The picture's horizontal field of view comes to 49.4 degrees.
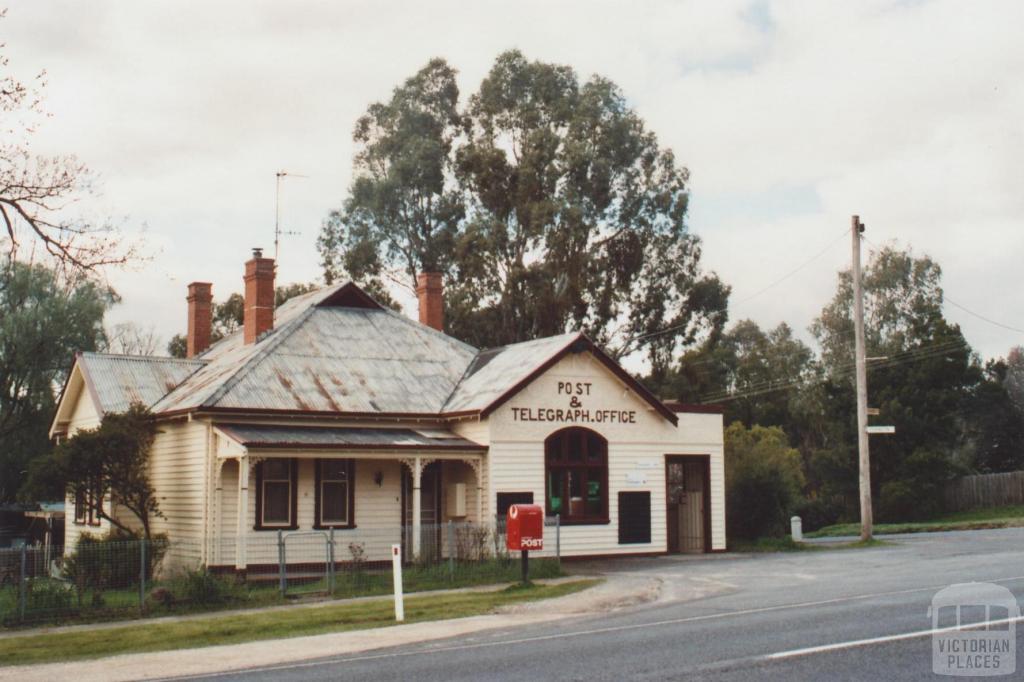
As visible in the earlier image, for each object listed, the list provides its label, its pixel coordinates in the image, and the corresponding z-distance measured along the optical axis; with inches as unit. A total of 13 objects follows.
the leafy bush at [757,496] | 1257.4
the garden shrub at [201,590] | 772.0
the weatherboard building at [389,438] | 1005.2
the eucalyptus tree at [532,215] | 1909.4
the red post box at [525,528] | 804.6
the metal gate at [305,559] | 931.0
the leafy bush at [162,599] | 759.7
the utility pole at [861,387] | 1196.5
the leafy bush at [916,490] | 2018.9
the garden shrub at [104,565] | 764.6
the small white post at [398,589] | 655.1
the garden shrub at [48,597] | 721.6
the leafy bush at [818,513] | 1934.7
